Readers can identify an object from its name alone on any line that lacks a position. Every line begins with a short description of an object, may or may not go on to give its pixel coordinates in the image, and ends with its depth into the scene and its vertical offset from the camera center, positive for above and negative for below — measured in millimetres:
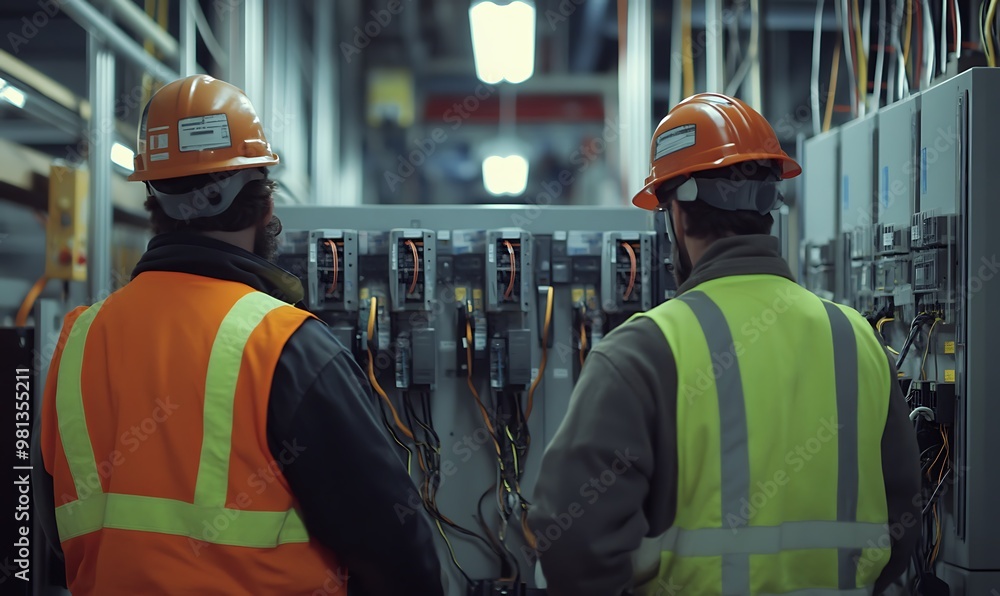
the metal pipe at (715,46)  3879 +1223
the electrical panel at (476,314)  2842 -66
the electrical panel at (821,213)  3225 +348
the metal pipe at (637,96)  3814 +984
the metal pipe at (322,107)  5711 +1380
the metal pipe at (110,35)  2746 +966
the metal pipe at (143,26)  3230 +1162
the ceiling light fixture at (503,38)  5082 +1740
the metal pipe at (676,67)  4722 +1370
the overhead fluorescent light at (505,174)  8461 +1322
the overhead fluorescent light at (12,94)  2812 +707
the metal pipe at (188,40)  3584 +1139
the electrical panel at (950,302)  2188 -14
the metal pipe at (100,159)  2986 +510
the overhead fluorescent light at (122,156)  3785 +670
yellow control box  3156 +273
